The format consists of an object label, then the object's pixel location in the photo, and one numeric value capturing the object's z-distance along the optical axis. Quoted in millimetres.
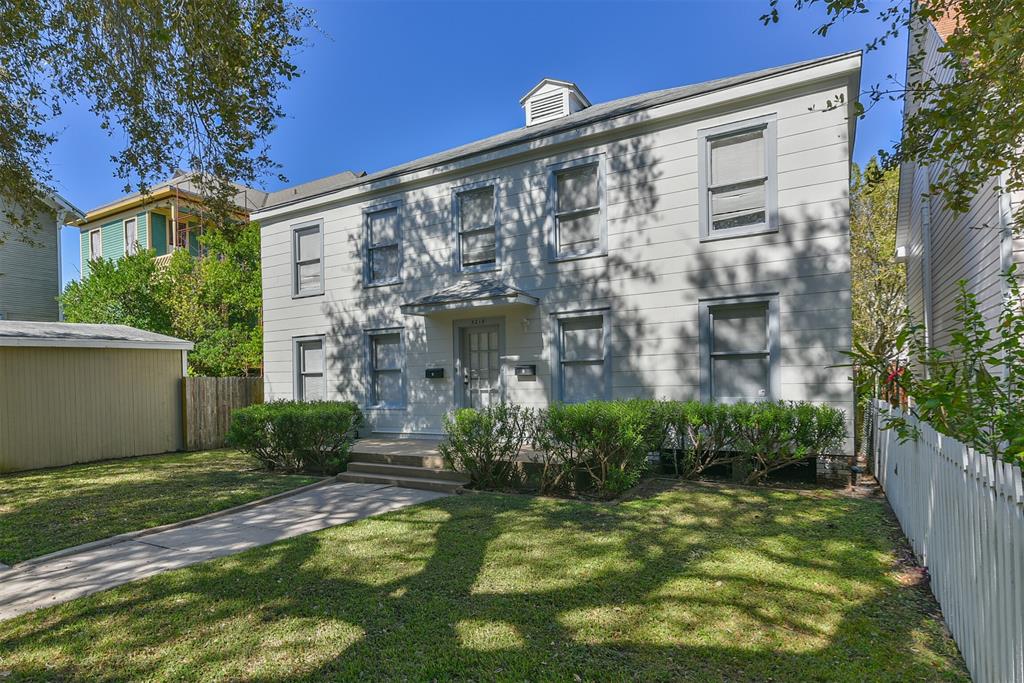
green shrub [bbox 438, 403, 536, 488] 7094
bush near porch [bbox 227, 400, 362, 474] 8523
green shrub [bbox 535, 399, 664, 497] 6402
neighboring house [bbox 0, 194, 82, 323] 16328
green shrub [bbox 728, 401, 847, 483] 6688
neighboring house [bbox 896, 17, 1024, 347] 6168
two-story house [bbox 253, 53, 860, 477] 7375
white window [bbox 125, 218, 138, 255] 19625
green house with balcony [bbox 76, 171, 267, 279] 19016
